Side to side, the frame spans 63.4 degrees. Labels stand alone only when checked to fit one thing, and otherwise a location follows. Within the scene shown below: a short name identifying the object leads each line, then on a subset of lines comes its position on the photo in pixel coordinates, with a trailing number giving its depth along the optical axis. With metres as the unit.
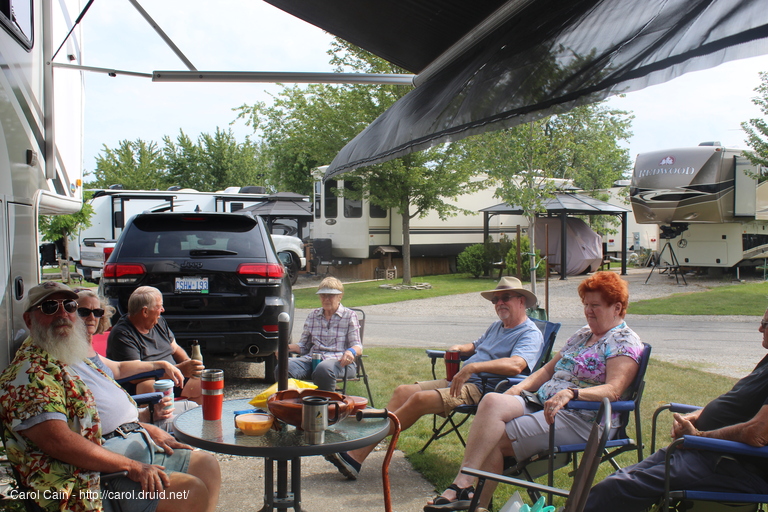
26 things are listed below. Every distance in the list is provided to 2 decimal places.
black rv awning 1.65
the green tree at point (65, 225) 15.36
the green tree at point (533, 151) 8.94
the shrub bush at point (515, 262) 15.45
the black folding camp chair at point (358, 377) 4.62
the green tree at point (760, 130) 11.19
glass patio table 2.21
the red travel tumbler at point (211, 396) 2.62
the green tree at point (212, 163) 33.31
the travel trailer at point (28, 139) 2.78
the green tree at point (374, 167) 13.63
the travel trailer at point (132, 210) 15.95
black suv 5.15
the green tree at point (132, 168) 31.64
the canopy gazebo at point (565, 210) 16.30
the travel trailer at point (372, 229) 16.78
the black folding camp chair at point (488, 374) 3.76
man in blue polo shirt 3.69
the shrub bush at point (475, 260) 17.00
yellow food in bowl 2.37
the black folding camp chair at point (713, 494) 2.35
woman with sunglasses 2.84
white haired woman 4.67
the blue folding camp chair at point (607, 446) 2.99
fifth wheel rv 14.13
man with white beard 2.10
